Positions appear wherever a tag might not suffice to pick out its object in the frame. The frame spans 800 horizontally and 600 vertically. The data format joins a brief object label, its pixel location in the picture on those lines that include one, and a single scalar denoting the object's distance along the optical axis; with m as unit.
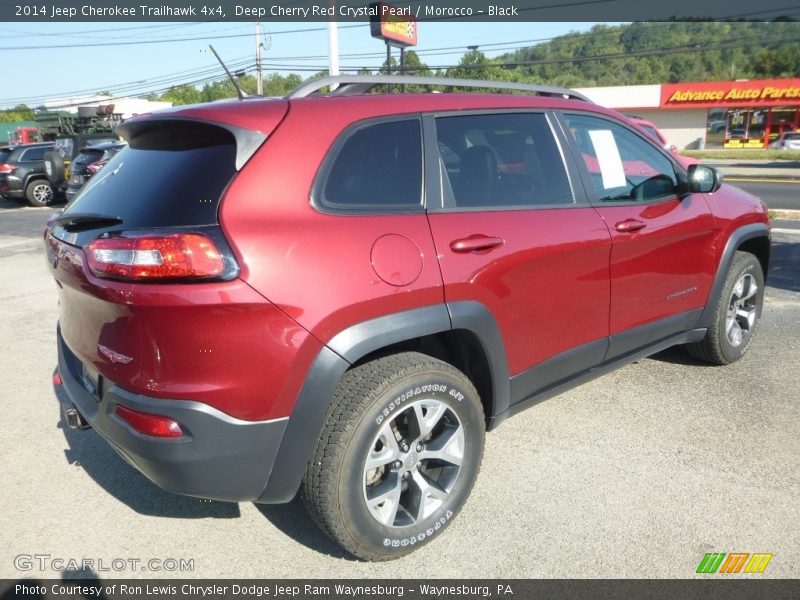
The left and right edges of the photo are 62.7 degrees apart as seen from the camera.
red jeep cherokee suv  2.17
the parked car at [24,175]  17.23
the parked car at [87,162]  14.59
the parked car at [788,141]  37.41
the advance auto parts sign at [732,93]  42.28
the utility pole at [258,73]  32.39
